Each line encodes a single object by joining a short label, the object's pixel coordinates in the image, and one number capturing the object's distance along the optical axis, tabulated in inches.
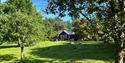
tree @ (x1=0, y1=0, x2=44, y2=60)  408.0
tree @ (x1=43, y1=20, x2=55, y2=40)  1059.5
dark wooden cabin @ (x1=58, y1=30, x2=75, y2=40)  1218.8
